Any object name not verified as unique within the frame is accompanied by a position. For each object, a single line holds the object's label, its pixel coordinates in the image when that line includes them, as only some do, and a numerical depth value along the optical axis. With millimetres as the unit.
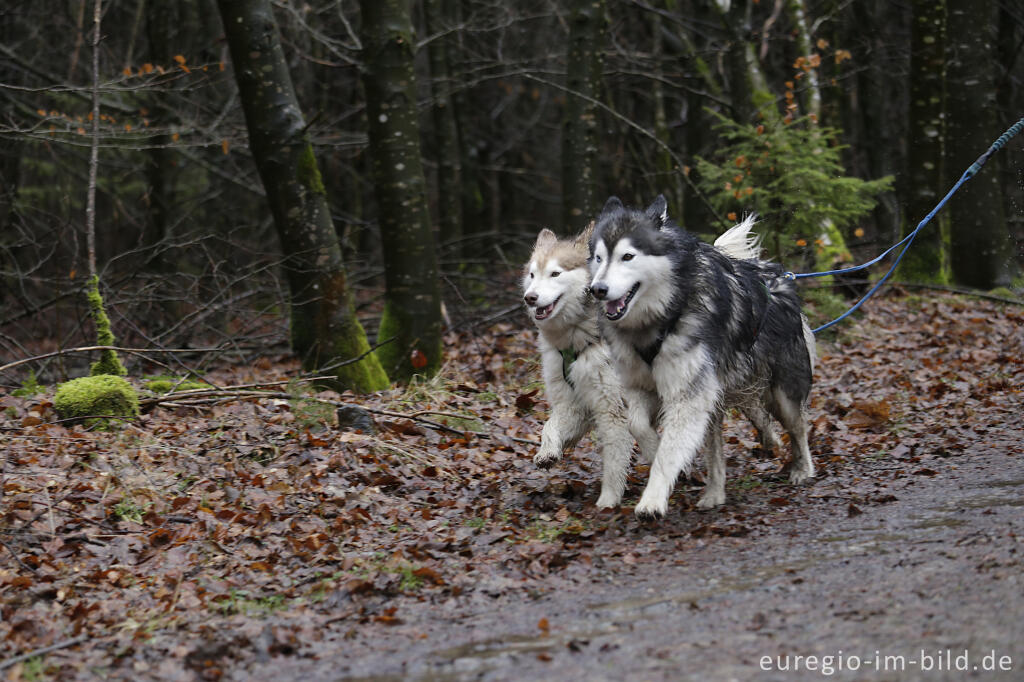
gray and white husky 5457
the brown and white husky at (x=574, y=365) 6062
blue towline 6676
